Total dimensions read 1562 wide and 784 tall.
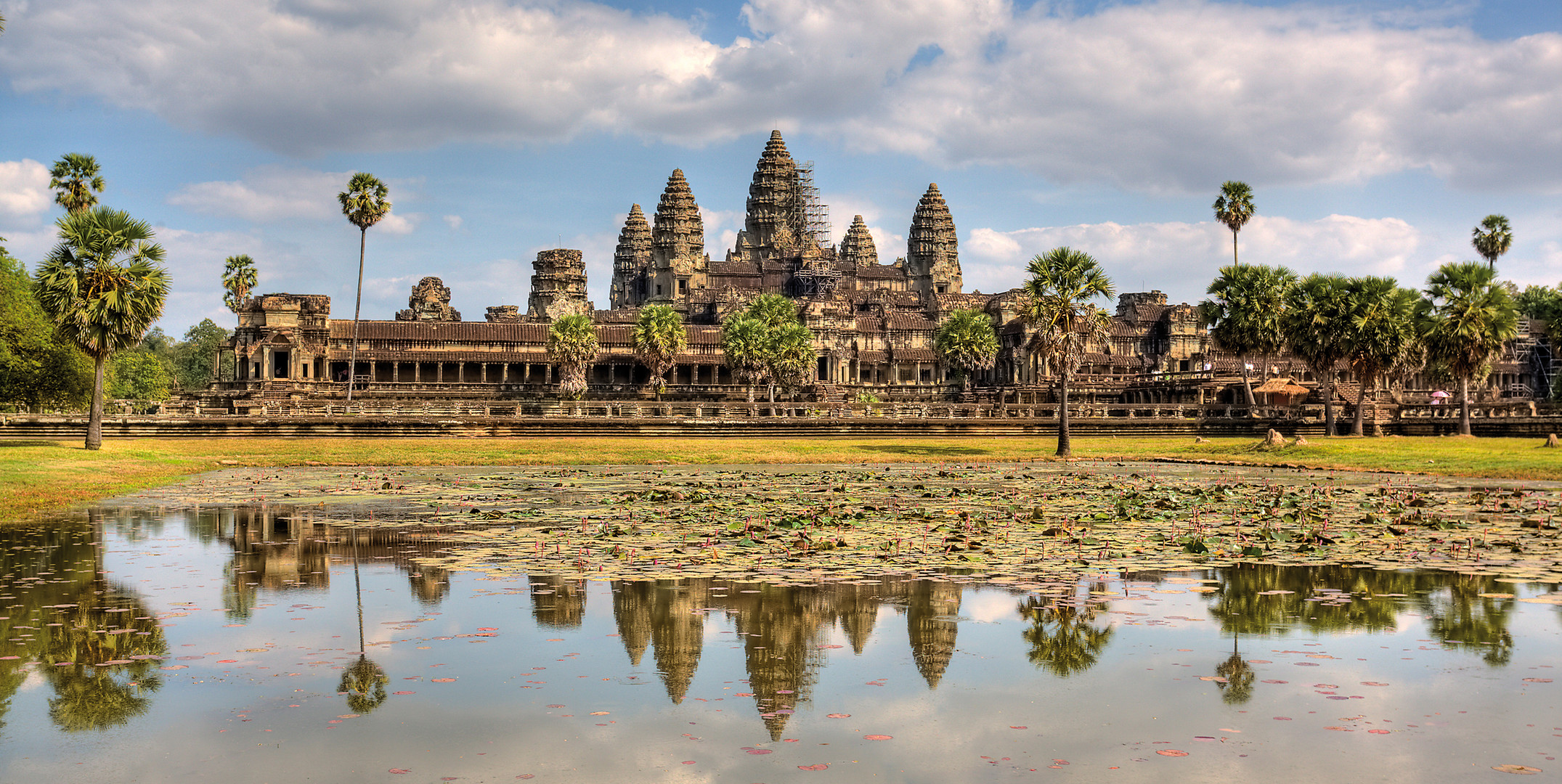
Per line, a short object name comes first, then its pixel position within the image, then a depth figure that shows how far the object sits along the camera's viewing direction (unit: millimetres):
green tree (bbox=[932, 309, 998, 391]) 108125
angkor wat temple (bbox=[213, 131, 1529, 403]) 99500
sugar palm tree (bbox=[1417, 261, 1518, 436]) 52750
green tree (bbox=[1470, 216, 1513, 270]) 90000
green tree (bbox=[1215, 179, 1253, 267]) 81625
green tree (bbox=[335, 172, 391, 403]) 73938
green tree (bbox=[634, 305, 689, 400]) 92562
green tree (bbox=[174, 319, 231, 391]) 149125
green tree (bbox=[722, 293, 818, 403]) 91938
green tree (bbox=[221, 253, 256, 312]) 95938
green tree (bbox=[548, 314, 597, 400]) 94250
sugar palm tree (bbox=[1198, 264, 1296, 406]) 60375
